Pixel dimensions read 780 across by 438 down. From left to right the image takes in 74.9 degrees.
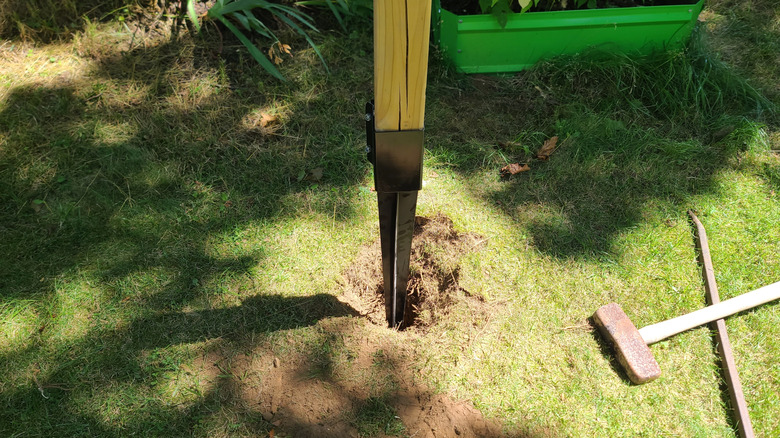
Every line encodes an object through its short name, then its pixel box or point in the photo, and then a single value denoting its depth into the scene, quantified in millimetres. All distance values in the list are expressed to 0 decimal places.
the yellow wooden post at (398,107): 1059
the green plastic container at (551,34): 3053
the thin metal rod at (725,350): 1938
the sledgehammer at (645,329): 2010
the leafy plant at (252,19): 3080
